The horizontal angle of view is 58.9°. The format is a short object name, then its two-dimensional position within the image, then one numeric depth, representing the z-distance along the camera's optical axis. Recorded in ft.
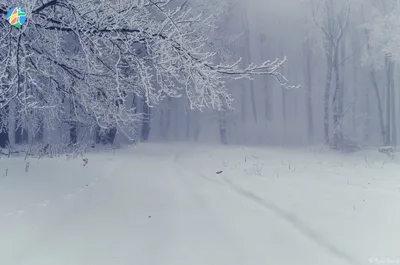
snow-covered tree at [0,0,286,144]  21.48
